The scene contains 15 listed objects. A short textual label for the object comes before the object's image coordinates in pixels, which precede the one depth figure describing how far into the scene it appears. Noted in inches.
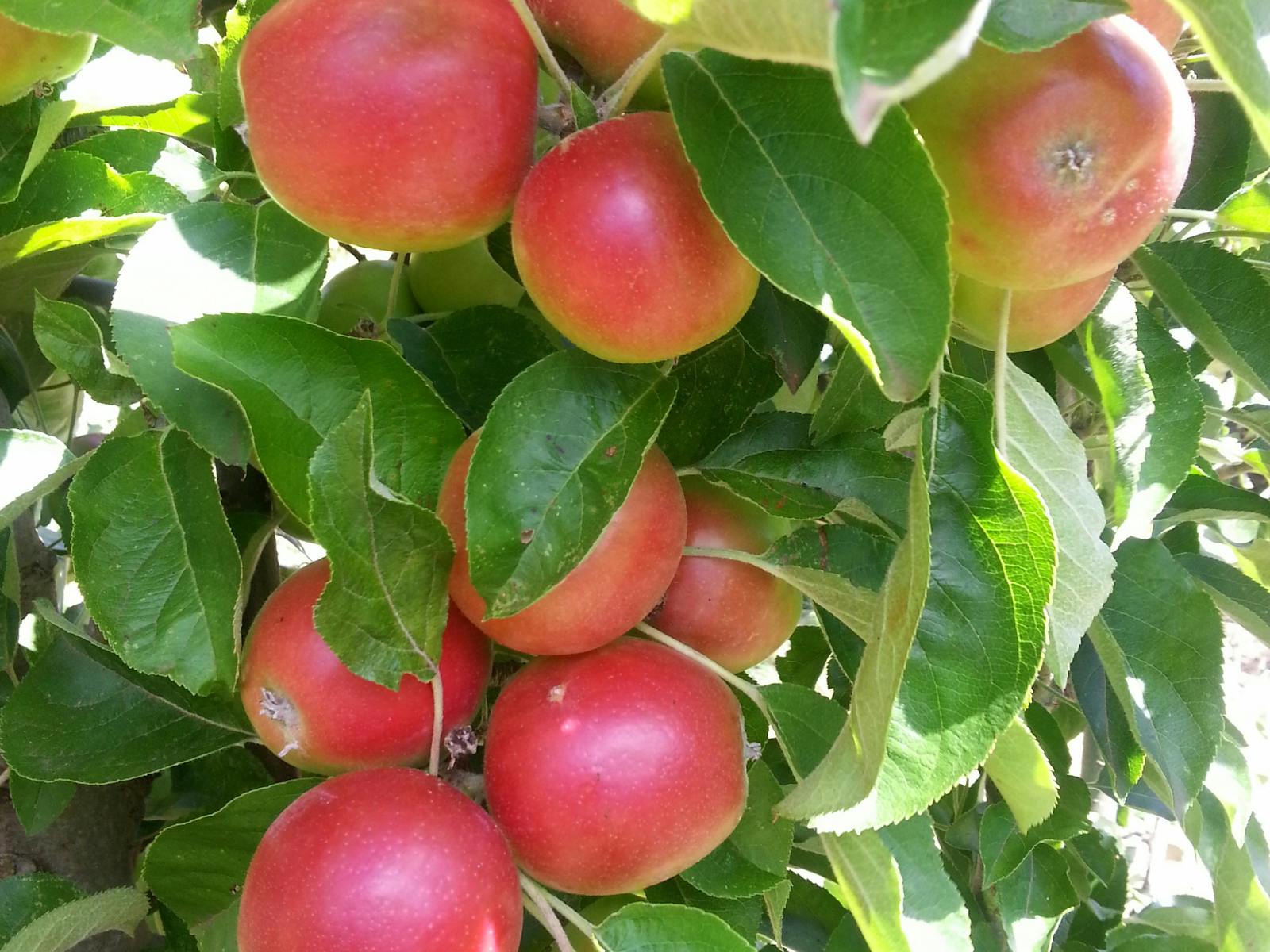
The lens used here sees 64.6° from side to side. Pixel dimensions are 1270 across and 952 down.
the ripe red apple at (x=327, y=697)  19.6
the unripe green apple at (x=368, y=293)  28.7
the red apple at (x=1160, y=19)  18.5
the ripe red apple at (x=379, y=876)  16.9
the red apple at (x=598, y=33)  17.9
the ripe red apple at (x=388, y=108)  16.3
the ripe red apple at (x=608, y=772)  18.8
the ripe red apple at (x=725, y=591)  22.6
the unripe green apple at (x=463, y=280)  27.5
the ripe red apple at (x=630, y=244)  16.1
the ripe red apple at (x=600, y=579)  18.3
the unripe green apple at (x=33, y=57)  22.0
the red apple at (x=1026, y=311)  19.1
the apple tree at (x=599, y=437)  15.3
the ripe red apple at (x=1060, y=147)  15.1
